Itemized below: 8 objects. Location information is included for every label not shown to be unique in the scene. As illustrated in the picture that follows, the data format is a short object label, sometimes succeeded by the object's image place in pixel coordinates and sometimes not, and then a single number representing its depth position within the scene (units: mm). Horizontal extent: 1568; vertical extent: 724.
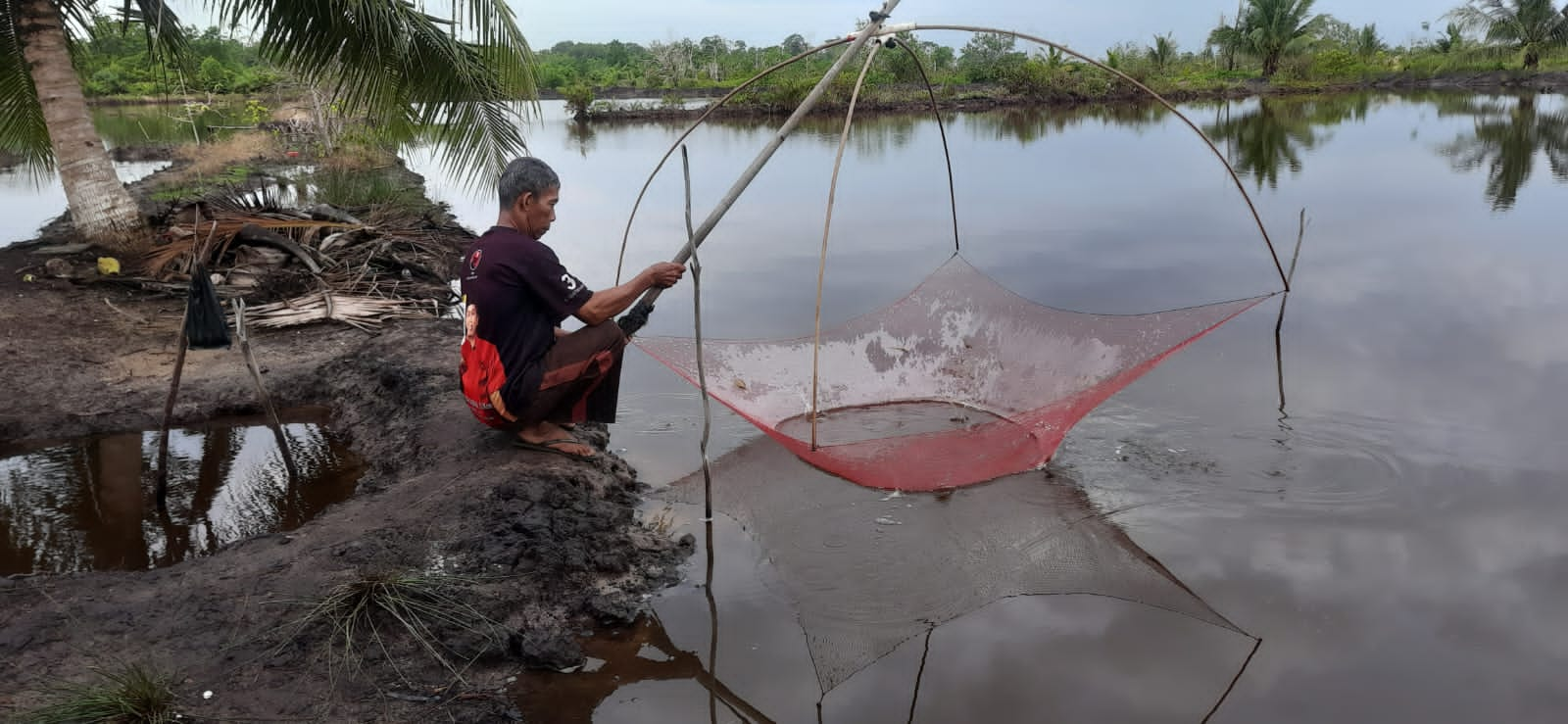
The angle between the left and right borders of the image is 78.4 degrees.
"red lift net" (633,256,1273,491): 3559
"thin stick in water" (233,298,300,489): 3654
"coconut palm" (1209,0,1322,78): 26656
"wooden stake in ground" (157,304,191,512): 3377
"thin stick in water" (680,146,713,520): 3064
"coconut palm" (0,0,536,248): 5637
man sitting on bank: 3088
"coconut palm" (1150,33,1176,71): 29469
